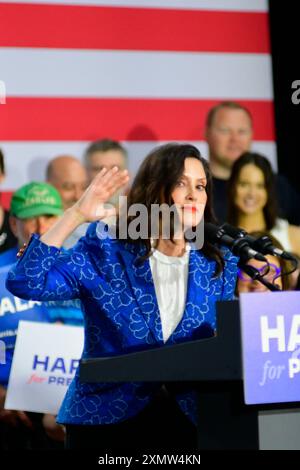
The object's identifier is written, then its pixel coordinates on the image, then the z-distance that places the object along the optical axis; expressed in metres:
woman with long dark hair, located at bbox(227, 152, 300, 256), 10.30
